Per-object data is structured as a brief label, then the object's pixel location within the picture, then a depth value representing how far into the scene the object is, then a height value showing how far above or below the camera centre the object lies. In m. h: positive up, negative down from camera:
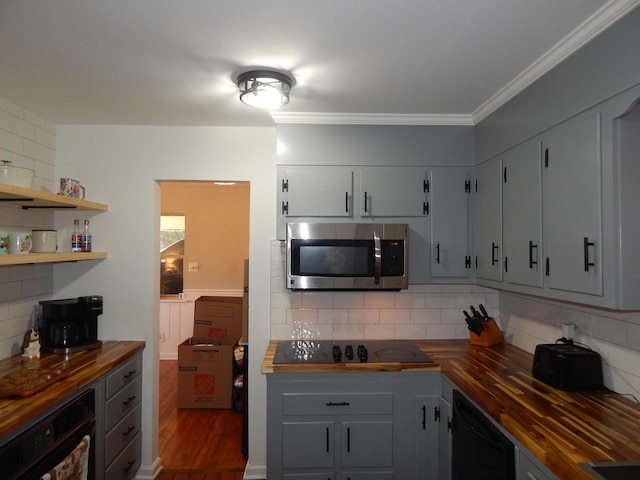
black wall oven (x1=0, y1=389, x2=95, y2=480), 1.49 -0.87
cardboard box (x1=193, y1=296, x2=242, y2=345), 3.95 -0.78
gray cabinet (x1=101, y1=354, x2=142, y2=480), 2.18 -1.09
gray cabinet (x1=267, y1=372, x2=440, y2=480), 2.17 -1.04
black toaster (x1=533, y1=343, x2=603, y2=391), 1.76 -0.57
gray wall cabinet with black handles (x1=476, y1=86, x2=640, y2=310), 1.38 +0.17
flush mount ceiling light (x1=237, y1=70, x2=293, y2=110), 1.84 +0.80
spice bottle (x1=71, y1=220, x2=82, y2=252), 2.51 +0.03
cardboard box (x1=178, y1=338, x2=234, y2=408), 3.67 -1.26
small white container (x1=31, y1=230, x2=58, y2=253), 2.27 +0.03
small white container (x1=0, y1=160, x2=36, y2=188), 1.86 +0.35
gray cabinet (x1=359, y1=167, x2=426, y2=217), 2.50 +0.37
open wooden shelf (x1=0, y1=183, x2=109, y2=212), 1.83 +0.26
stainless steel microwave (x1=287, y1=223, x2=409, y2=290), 2.38 -0.06
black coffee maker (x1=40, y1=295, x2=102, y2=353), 2.32 -0.50
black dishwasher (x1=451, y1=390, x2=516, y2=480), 1.50 -0.88
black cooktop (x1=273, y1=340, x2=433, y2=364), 2.28 -0.68
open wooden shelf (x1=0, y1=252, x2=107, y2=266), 1.83 -0.06
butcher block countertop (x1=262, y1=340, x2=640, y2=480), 1.24 -0.67
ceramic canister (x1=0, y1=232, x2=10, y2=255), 1.95 +0.01
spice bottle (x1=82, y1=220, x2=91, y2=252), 2.55 +0.03
